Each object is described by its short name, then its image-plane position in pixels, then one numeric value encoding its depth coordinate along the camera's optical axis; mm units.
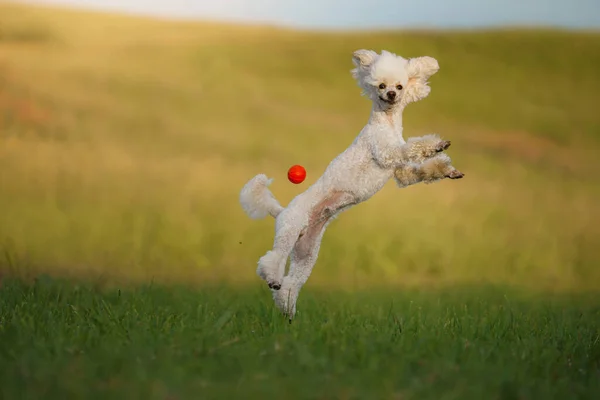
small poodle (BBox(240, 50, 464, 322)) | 12234
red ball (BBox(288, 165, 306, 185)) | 12992
